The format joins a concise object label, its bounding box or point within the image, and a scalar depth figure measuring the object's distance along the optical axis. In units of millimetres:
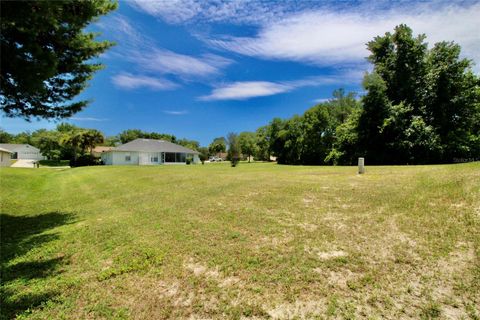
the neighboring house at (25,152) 58844
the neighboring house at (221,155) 89650
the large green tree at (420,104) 20844
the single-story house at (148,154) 39219
